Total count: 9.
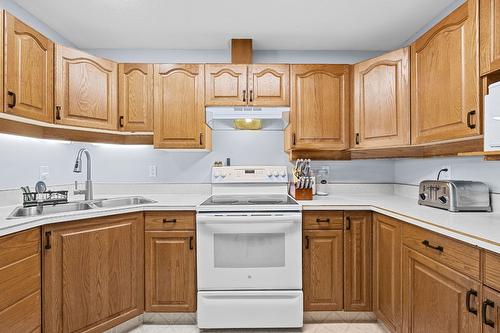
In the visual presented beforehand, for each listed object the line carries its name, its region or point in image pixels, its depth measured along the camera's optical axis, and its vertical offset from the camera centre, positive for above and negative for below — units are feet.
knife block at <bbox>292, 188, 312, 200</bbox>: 7.68 -0.75
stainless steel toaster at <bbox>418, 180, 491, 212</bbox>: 5.45 -0.57
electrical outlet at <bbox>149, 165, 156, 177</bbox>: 8.95 -0.12
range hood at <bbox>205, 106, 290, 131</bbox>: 7.52 +1.48
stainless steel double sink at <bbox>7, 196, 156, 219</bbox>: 5.80 -0.97
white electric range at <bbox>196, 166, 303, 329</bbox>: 6.40 -2.35
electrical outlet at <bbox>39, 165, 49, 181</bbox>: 7.23 -0.13
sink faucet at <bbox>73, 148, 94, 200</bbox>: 7.41 -0.54
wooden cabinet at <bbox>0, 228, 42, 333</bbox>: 4.20 -1.91
